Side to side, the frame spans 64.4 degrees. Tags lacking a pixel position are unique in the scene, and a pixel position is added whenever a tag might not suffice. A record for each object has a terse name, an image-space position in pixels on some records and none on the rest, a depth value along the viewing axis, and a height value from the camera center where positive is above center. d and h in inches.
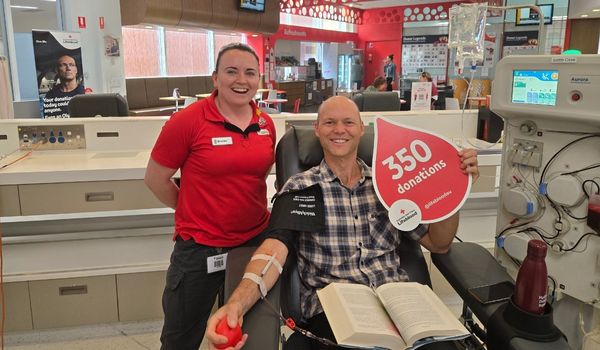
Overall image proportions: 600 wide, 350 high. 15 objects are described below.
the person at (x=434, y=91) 281.2 -6.6
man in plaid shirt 64.6 -20.1
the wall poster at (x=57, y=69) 241.6 +6.1
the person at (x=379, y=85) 286.2 -2.8
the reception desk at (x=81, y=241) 93.4 -32.4
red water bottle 49.7 -21.0
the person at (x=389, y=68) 491.5 +12.5
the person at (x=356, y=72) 604.1 +10.3
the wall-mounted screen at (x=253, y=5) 378.3 +60.3
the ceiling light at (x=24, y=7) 266.0 +41.4
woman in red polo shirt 63.6 -13.8
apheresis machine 62.7 -13.3
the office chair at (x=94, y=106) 157.0 -8.2
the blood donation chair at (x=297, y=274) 51.2 -25.3
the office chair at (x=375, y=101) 191.0 -8.2
